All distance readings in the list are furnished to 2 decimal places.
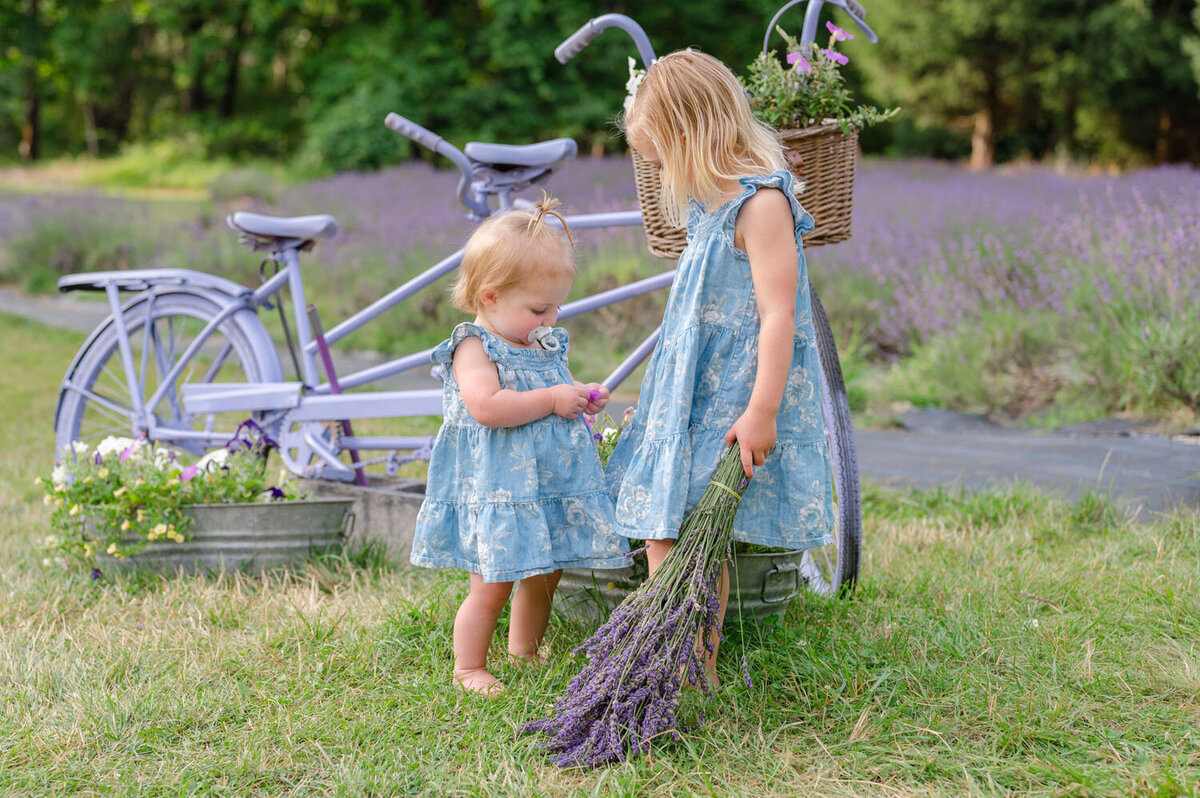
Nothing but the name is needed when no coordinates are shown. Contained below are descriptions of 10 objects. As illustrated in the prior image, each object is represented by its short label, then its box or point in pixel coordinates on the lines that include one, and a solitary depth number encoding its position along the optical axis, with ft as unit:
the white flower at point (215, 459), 10.27
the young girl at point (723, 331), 6.58
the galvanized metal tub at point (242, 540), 9.87
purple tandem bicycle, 8.80
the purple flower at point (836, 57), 8.09
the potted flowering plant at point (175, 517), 9.79
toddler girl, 7.05
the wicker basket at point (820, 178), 8.01
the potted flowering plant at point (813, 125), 8.03
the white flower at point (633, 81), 7.47
